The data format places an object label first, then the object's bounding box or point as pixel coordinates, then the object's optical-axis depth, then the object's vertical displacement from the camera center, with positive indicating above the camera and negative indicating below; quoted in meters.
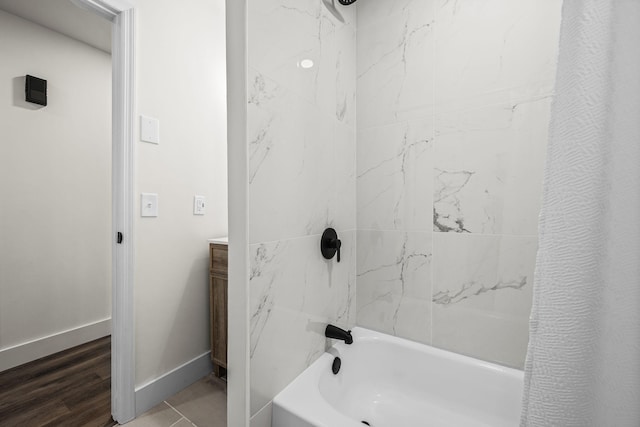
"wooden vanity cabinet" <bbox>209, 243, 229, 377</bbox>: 1.64 -0.62
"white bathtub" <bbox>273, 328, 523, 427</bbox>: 1.00 -0.75
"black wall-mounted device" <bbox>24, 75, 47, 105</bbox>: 1.90 +0.75
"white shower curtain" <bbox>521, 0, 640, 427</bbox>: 0.42 -0.04
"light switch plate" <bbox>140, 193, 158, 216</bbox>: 1.42 -0.02
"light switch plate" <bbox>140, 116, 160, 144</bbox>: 1.41 +0.37
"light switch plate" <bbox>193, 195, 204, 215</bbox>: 1.72 -0.03
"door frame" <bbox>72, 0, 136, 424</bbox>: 1.34 -0.04
